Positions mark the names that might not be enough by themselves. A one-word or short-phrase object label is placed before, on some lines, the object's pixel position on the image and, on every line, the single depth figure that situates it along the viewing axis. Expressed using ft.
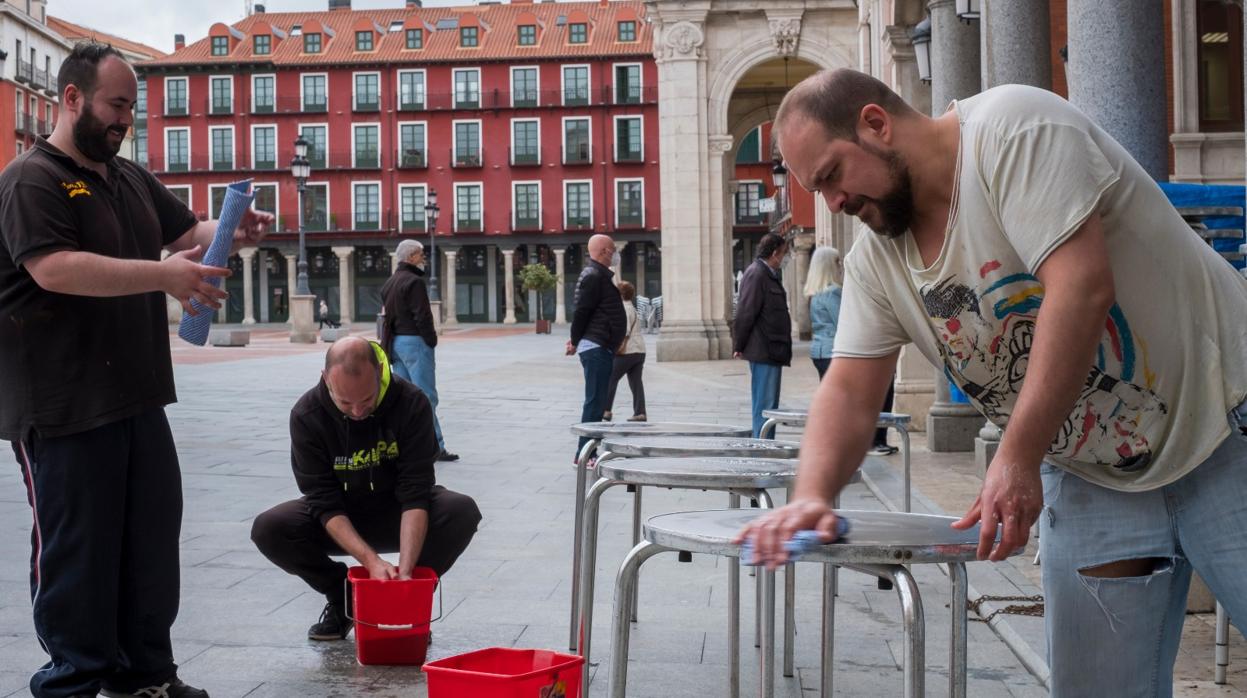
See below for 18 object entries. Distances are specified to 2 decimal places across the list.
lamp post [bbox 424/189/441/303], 176.65
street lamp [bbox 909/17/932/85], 41.14
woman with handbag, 43.14
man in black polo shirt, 12.86
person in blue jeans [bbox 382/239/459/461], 37.06
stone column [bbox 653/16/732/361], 87.30
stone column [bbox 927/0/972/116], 36.63
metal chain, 18.30
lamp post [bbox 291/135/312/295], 122.31
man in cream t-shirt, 7.58
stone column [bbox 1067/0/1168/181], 19.58
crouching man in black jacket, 16.28
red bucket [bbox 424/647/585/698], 11.41
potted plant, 211.00
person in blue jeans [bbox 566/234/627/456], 36.06
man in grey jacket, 35.37
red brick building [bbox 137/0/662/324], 234.44
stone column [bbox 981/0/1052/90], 28.45
